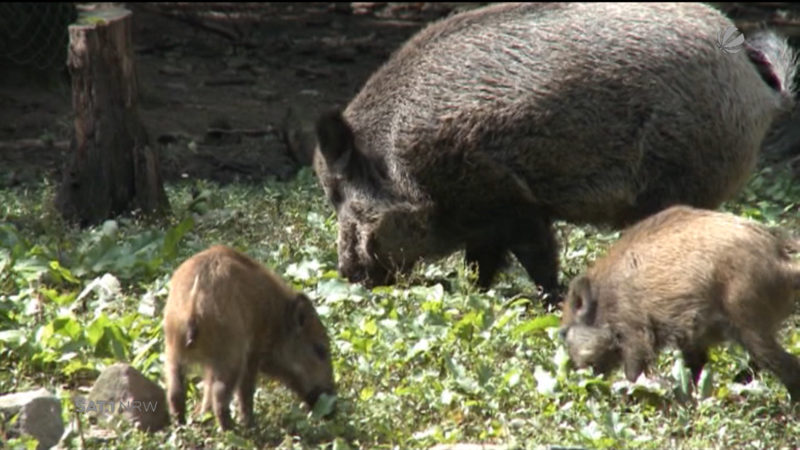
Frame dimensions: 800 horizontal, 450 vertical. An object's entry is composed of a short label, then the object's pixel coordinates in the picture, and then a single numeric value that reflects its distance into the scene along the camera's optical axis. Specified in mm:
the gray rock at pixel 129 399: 9383
